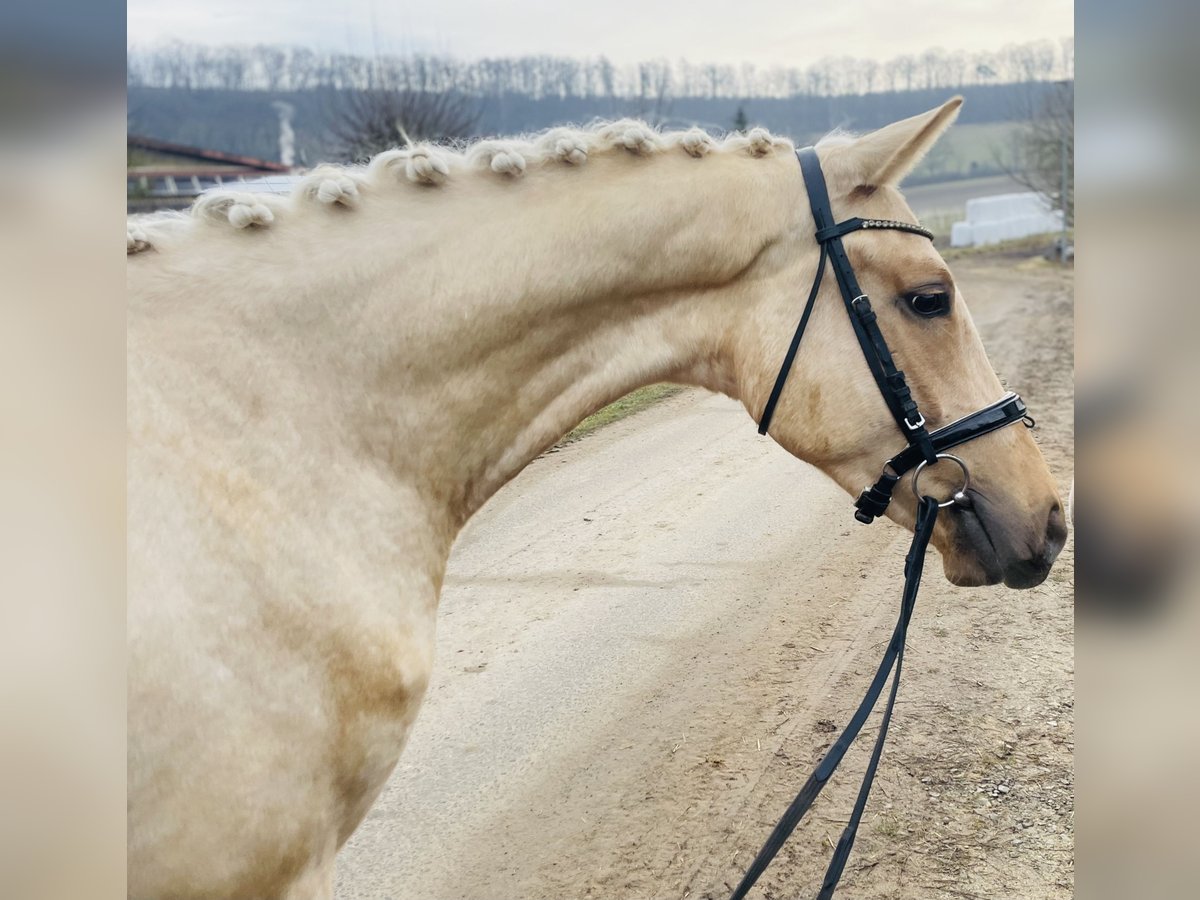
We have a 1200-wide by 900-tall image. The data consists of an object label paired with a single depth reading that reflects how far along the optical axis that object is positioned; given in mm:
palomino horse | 1436
